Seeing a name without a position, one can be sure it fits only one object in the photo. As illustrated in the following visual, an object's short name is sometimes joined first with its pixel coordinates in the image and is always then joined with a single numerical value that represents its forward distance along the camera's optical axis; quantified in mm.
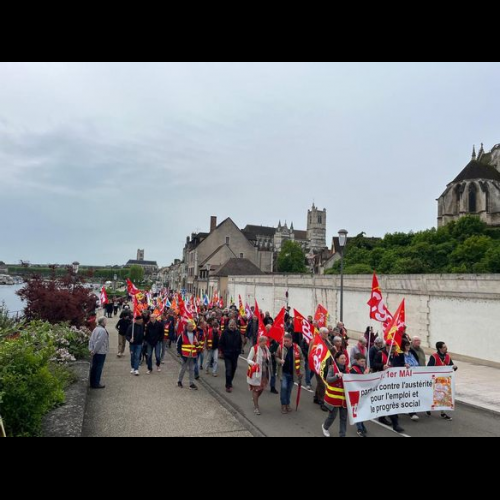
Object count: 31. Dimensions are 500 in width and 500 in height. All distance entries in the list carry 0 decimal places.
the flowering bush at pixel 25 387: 5859
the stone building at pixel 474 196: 66188
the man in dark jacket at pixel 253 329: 17719
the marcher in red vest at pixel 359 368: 7609
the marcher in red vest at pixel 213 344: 13156
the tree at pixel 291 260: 97312
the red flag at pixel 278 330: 10203
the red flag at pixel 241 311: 21053
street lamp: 18109
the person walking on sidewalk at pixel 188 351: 11227
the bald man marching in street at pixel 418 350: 9520
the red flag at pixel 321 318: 14953
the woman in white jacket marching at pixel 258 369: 8984
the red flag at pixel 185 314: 13648
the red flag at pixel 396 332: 9703
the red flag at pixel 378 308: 11625
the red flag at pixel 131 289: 18109
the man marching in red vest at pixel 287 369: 9094
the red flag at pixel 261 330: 10502
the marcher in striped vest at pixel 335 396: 7254
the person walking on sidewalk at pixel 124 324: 15656
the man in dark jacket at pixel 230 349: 11031
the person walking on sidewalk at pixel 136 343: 12594
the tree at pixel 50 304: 15109
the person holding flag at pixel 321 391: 9575
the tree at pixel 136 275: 137250
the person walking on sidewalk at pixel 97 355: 10664
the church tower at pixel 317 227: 171125
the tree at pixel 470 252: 44844
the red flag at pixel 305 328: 11281
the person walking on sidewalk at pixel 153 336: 13180
